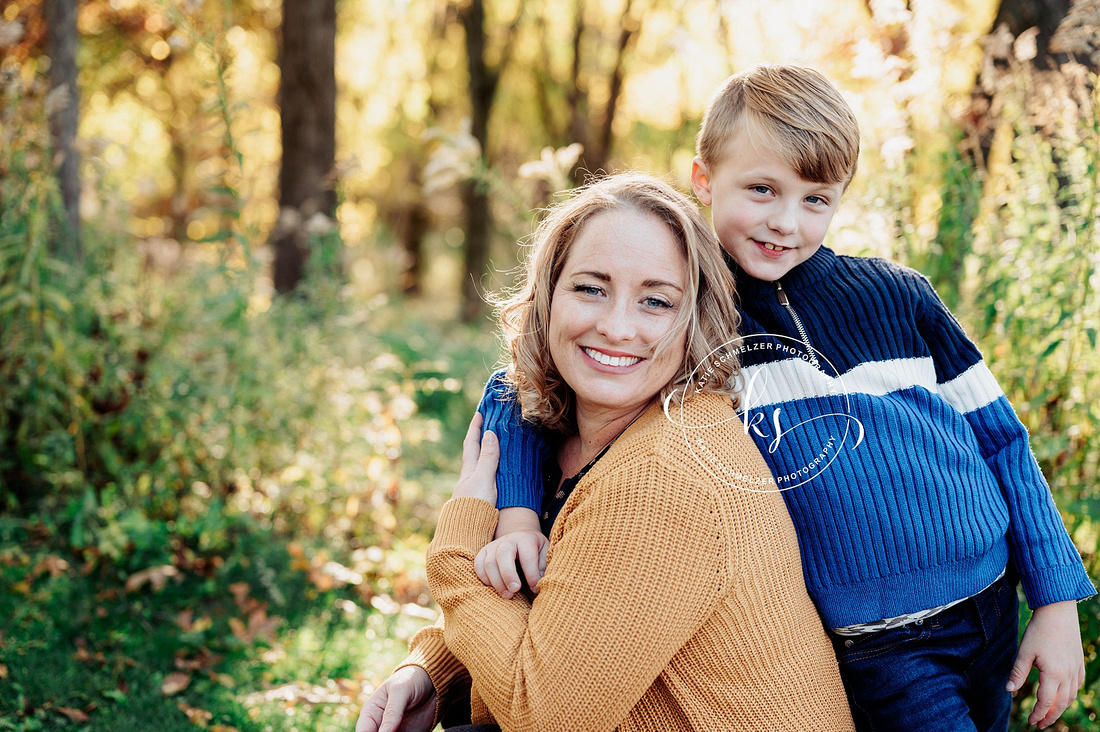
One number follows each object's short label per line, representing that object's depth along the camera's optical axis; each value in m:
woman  1.55
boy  1.76
